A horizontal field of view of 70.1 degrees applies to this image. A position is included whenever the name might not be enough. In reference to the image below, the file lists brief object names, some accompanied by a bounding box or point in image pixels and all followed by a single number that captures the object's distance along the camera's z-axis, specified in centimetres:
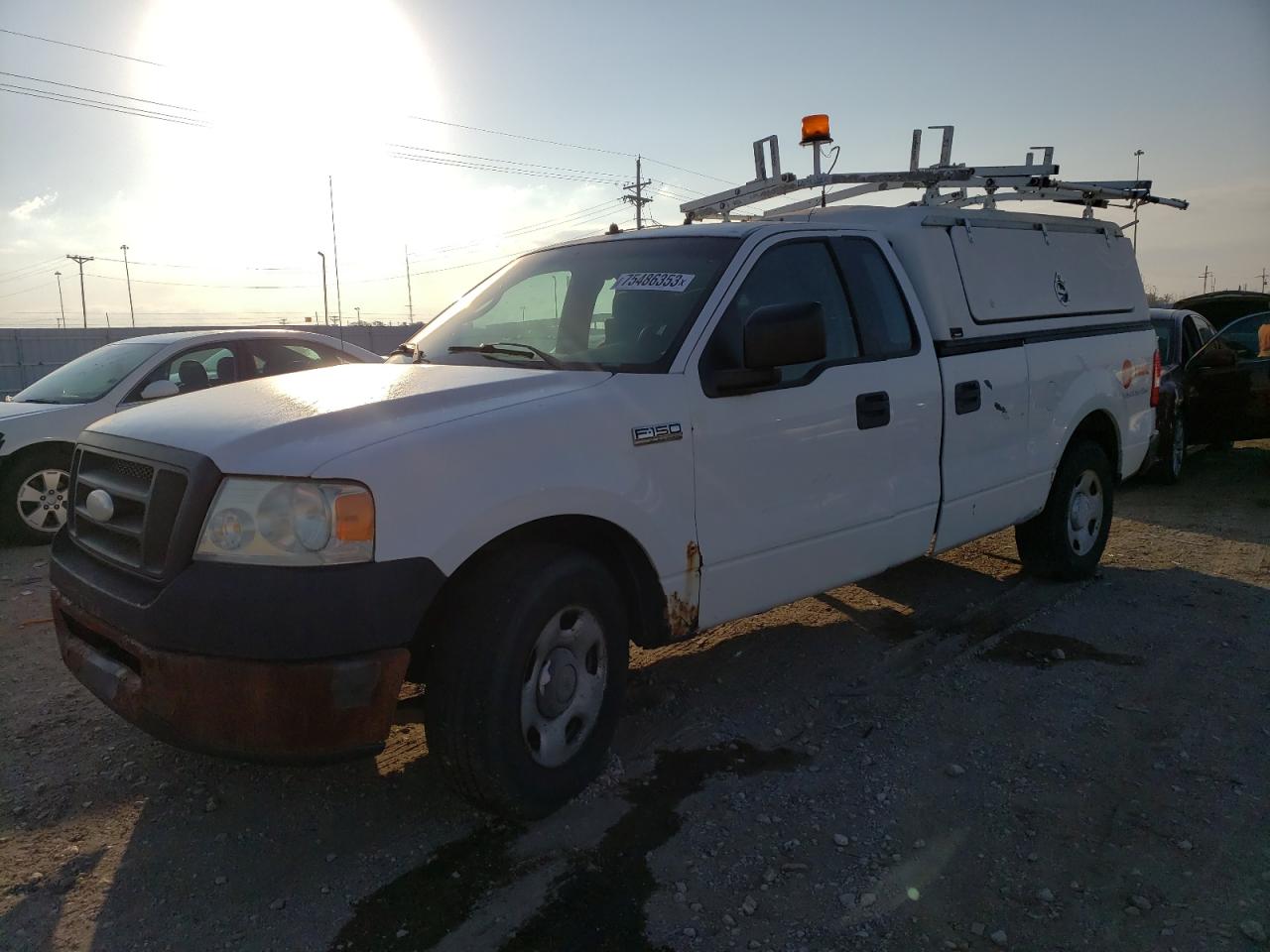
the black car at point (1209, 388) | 889
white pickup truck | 247
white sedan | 706
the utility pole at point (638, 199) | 5016
